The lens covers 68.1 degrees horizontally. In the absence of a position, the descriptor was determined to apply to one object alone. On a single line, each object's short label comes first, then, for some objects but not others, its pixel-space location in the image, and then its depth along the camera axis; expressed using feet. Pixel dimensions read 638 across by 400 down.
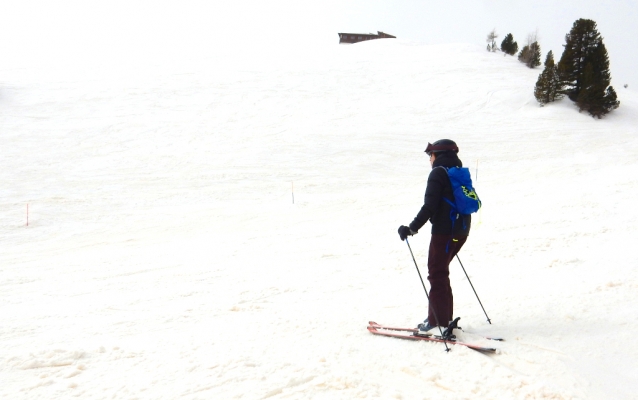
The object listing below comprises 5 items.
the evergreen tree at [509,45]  137.28
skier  13.26
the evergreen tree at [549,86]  81.30
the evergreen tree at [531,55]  119.96
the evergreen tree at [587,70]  79.77
